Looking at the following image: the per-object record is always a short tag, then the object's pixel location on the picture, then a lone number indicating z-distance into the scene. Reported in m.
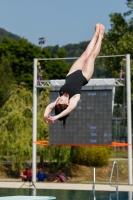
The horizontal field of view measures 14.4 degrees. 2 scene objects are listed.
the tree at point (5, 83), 35.03
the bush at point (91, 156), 27.42
